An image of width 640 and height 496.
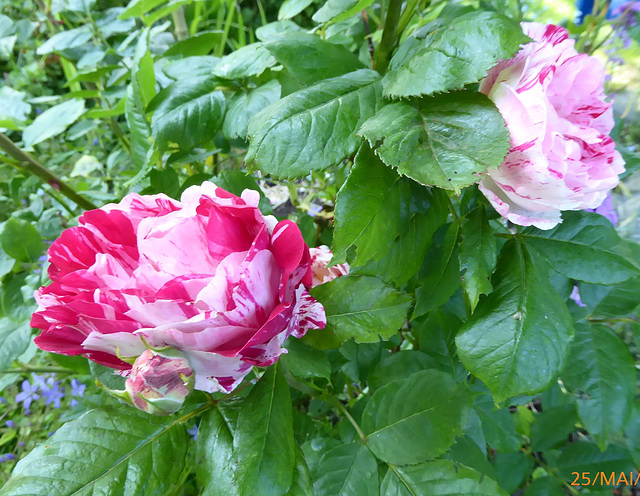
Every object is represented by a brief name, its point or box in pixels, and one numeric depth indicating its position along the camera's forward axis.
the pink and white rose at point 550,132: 0.25
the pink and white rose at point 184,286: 0.25
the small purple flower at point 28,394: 0.80
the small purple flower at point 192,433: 0.67
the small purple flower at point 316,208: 0.88
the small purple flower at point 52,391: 0.80
